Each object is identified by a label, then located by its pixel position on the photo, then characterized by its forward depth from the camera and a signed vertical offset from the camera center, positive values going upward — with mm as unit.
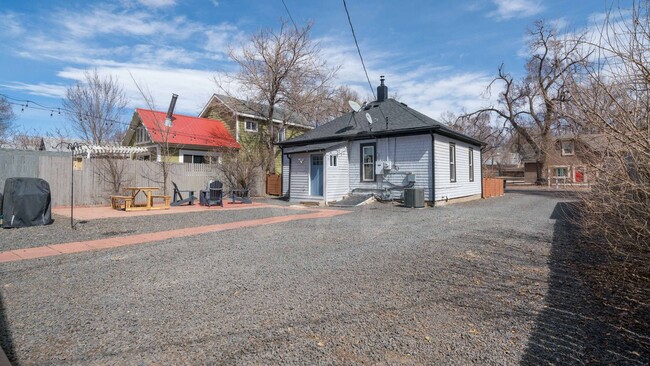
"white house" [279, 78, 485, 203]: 14281 +1098
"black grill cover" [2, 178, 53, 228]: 8078 -378
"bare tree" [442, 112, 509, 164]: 36188 +6486
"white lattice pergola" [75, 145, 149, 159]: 15002 +1728
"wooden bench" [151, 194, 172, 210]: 12806 -650
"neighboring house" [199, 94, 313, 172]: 24359 +5028
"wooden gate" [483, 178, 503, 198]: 20156 -264
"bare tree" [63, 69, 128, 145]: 24703 +5316
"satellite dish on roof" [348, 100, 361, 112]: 16500 +3798
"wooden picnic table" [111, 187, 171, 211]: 11982 -620
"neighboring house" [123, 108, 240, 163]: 21125 +3199
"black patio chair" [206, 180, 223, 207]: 13846 -350
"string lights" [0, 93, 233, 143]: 21578 +3453
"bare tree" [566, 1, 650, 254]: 3166 +518
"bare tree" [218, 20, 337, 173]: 21406 +7029
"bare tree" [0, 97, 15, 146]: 26411 +5623
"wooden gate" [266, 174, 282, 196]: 20819 +56
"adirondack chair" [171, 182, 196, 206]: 13875 -601
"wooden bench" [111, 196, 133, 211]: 11848 -608
